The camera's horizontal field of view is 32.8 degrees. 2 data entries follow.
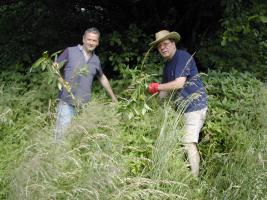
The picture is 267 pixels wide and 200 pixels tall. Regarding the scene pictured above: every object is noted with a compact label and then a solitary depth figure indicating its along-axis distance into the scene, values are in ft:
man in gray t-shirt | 15.33
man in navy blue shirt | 14.83
